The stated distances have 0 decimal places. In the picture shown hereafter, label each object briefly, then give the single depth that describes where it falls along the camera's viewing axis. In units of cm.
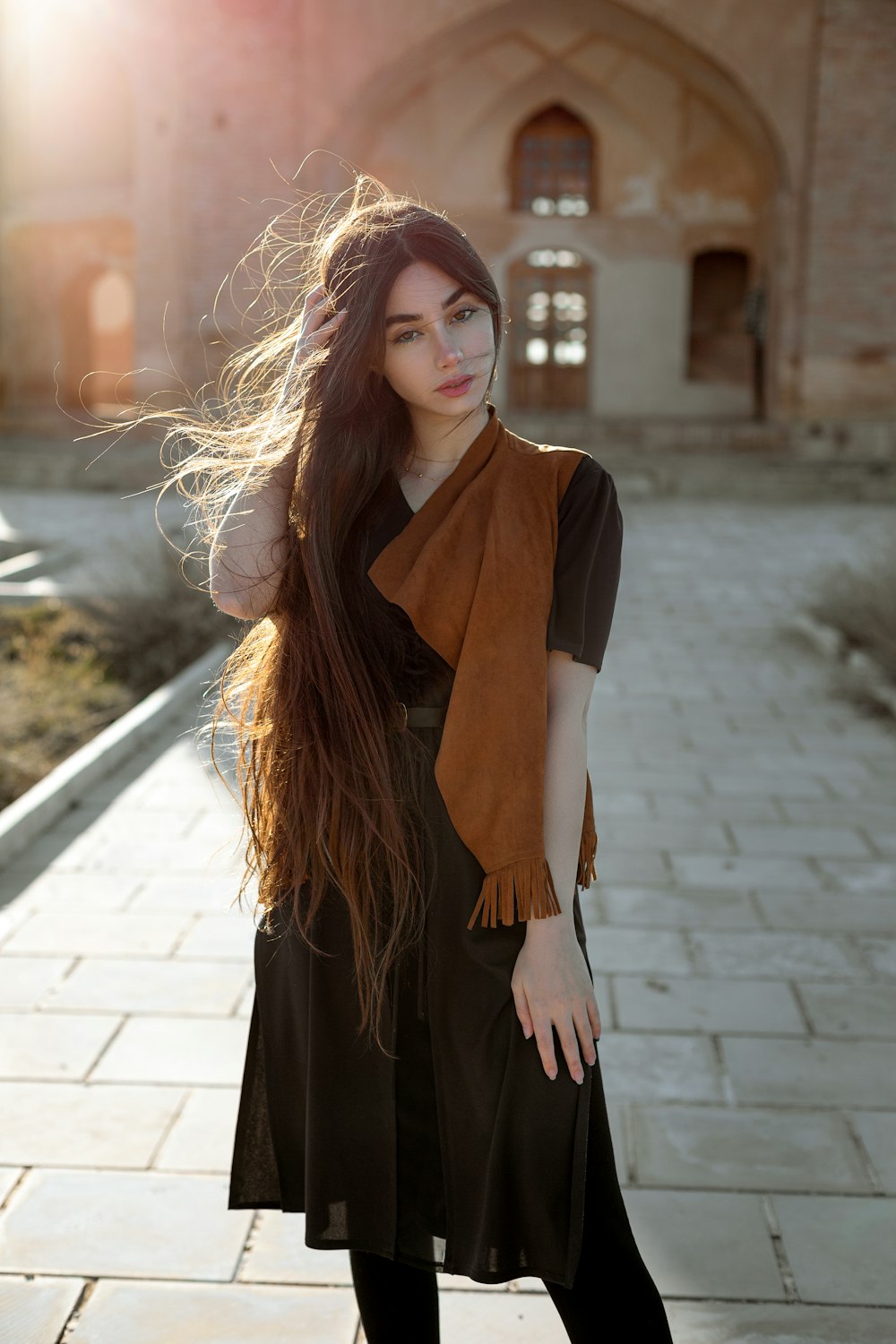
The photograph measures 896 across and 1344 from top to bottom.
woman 160
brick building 1775
